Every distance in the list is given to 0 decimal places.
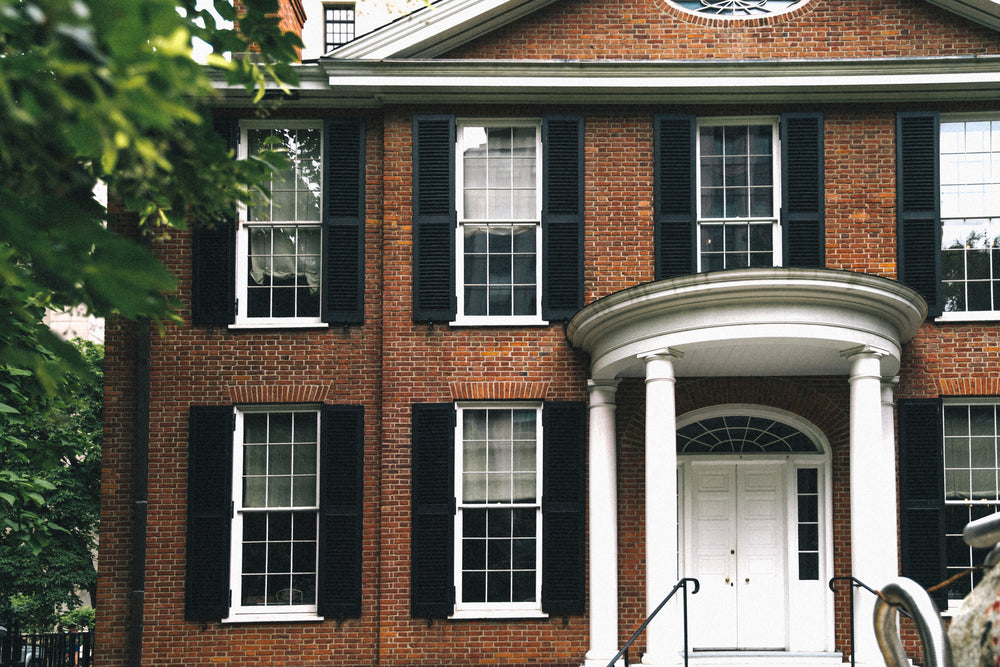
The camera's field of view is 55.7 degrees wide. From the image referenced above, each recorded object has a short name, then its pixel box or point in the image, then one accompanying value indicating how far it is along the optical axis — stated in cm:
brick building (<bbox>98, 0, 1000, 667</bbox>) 1142
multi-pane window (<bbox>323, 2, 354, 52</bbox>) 3009
